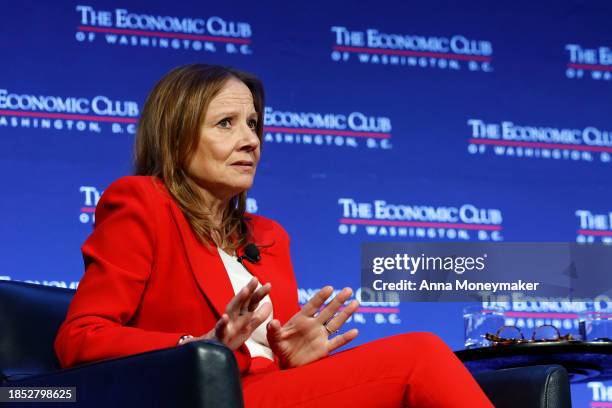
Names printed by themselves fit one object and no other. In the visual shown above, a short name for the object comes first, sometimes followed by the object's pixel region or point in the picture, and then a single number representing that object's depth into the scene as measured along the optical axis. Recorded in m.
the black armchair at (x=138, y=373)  3.56
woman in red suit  3.64
